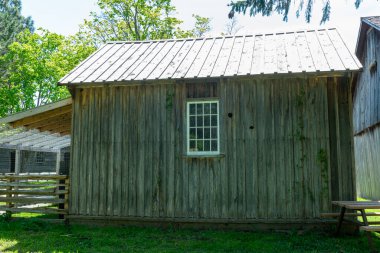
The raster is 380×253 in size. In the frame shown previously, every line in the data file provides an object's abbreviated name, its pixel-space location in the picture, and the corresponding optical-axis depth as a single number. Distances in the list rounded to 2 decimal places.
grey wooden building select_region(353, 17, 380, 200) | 15.79
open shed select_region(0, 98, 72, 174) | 10.91
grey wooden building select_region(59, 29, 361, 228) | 9.23
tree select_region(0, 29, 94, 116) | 32.16
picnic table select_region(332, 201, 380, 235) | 7.22
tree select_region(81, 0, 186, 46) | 30.55
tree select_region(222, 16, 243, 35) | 32.08
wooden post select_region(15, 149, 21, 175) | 16.03
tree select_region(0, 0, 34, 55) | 39.22
